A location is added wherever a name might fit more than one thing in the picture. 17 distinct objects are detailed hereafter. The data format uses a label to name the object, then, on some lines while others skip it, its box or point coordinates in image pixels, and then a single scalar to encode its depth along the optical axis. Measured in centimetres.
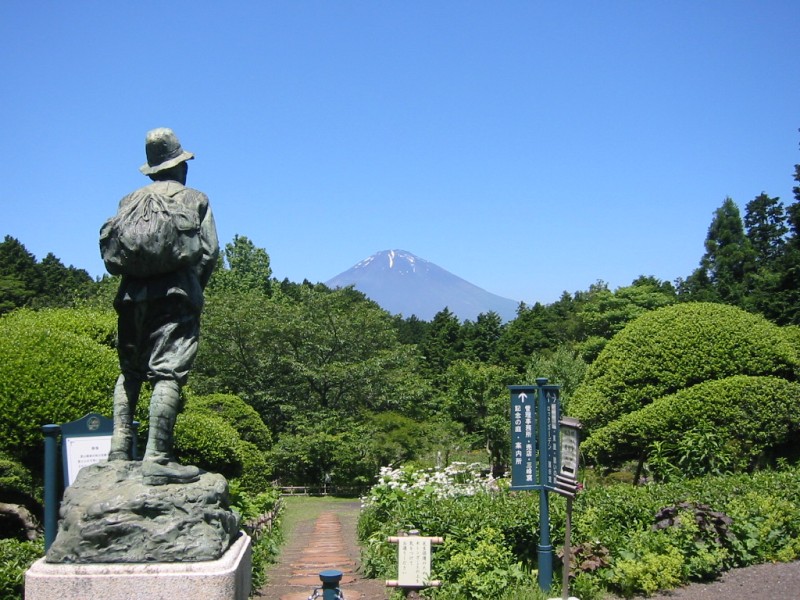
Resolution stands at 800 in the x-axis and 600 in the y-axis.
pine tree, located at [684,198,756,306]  3438
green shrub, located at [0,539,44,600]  624
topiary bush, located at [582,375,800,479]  1235
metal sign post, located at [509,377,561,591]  781
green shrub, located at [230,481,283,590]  890
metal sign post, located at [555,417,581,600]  723
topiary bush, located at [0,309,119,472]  962
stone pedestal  436
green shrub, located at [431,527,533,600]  773
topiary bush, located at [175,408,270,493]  1174
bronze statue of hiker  489
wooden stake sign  779
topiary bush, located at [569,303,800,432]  1295
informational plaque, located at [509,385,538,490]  795
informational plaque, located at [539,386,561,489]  791
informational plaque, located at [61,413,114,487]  683
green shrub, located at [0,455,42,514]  930
